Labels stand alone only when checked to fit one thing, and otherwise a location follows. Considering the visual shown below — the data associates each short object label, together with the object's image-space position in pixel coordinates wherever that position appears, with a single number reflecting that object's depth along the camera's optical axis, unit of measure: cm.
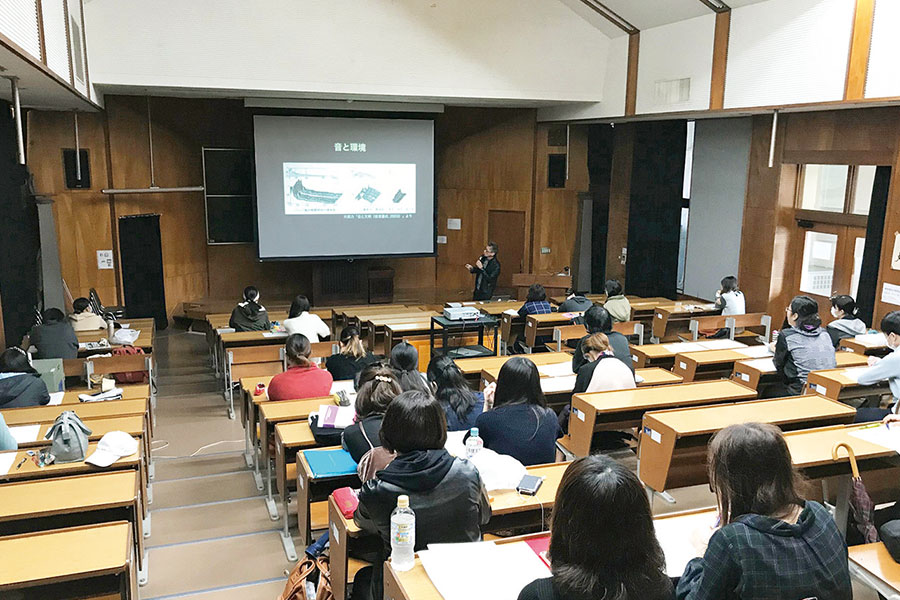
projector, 728
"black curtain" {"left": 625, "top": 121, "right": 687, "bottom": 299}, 1092
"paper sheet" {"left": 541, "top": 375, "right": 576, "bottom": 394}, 487
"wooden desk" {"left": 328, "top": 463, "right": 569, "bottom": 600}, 279
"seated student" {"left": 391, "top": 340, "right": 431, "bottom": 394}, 424
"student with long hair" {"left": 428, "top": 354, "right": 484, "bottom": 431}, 394
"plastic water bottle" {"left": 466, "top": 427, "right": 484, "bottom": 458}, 321
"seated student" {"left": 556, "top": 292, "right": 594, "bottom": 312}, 803
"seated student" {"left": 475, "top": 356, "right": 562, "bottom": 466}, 351
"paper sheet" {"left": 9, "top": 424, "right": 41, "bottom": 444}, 390
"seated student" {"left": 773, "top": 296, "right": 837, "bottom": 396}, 515
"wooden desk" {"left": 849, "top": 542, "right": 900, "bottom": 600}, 254
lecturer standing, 1009
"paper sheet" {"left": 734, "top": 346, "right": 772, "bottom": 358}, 594
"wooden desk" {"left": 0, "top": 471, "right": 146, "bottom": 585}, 296
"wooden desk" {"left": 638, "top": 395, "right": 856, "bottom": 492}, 380
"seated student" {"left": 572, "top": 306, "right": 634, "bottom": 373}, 503
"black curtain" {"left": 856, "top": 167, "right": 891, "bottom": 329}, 717
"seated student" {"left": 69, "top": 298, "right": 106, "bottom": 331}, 746
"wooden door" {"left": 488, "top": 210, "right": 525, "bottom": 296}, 1184
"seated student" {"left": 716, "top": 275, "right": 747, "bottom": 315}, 791
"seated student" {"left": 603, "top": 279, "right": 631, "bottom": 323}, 779
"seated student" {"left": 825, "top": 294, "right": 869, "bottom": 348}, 632
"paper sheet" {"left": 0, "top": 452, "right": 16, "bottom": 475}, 341
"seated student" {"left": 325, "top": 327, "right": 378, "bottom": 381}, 555
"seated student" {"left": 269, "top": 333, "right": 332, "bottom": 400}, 479
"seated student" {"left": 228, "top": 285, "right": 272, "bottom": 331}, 725
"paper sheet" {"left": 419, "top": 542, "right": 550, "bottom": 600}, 222
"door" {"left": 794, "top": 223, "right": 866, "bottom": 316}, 792
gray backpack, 350
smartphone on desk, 303
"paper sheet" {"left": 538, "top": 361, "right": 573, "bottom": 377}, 535
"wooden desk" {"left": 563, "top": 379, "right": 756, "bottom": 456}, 425
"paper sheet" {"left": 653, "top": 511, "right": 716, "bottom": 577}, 245
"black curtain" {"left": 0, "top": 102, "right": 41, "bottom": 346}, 708
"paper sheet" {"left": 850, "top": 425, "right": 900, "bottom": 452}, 342
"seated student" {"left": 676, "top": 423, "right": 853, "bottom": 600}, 188
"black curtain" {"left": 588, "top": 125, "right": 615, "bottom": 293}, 1162
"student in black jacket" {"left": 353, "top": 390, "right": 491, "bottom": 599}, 252
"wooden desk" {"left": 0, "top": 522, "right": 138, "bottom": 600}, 245
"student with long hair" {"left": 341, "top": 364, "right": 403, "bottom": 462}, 337
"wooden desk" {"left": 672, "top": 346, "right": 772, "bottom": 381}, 575
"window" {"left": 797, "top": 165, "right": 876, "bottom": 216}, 777
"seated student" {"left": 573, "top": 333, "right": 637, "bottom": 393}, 457
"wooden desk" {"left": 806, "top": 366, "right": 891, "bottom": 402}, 482
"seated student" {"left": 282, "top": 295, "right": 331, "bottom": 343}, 694
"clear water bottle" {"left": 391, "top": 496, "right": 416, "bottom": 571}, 239
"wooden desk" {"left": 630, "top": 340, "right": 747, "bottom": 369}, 619
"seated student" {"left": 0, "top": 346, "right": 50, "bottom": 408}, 454
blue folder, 338
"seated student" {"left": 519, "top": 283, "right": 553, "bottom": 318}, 782
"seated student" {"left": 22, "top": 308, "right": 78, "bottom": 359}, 605
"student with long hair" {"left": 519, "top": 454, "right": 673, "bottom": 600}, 162
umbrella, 292
